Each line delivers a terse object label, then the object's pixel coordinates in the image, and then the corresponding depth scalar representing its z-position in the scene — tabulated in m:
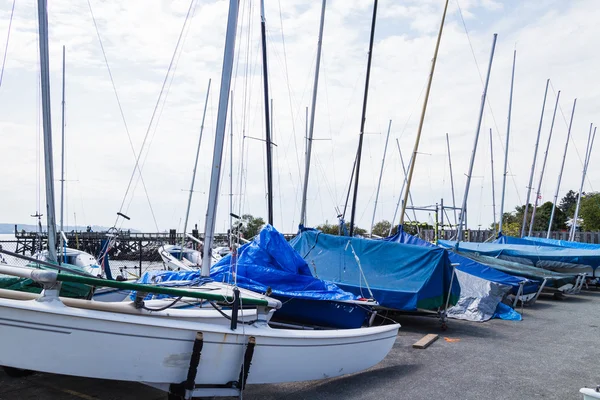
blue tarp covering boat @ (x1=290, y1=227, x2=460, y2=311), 11.04
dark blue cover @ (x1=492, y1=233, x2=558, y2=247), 25.53
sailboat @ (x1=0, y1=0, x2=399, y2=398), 4.78
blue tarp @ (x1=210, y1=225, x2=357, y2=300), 8.41
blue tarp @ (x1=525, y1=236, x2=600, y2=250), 24.73
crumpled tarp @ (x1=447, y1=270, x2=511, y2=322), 13.39
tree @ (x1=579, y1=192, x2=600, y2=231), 53.04
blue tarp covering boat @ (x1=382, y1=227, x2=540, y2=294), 15.15
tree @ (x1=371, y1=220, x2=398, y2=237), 51.06
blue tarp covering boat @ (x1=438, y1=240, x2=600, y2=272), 20.55
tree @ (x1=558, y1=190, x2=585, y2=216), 84.45
